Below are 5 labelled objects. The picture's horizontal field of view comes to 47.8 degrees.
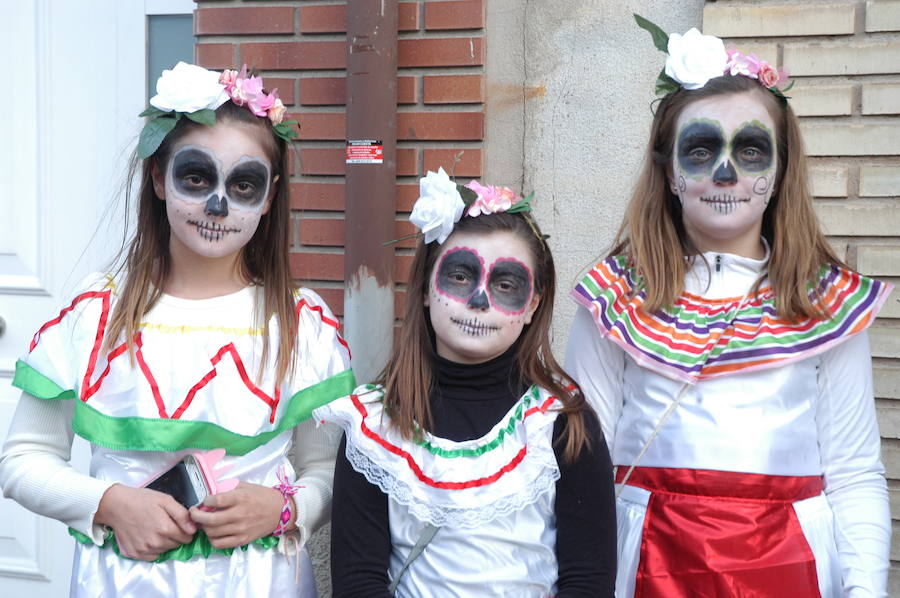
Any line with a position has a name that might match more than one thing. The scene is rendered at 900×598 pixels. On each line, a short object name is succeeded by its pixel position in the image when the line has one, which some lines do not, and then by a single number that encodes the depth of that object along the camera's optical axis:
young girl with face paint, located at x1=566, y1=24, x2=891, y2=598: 2.35
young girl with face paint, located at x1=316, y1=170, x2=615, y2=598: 2.17
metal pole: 3.30
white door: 3.85
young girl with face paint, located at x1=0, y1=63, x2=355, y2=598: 2.29
